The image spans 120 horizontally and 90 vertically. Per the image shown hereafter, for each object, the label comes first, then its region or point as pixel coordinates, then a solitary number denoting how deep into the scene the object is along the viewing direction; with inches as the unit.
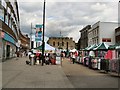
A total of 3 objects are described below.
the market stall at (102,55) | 319.2
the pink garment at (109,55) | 326.3
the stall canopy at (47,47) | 561.2
